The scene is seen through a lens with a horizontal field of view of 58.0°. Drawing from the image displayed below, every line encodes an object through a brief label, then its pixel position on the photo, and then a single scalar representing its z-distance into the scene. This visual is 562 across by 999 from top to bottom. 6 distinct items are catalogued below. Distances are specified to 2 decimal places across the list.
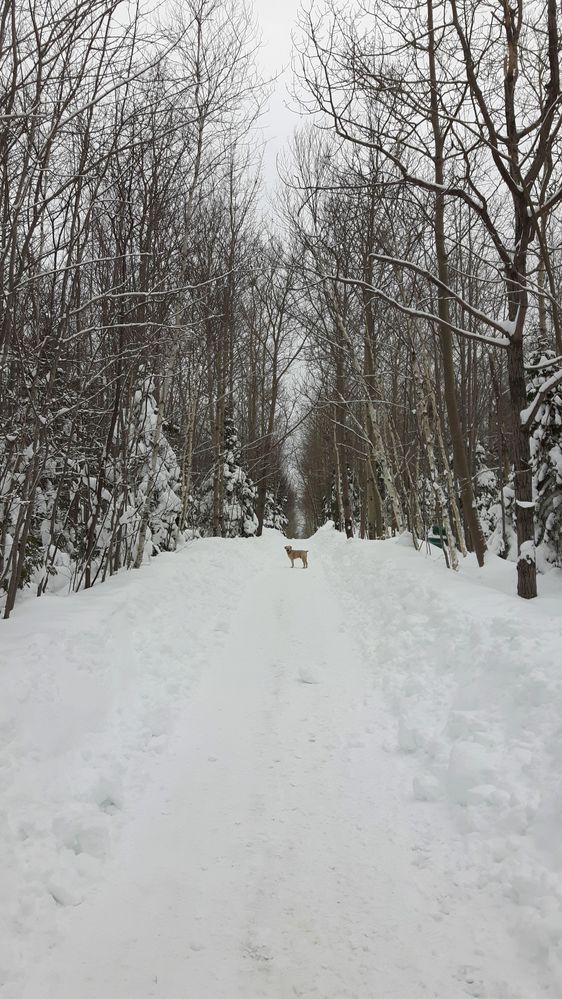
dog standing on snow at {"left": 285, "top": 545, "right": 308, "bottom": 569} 16.02
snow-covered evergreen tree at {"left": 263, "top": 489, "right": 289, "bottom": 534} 40.25
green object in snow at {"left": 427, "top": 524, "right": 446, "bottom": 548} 13.82
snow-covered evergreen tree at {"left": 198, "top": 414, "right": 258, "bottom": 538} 23.02
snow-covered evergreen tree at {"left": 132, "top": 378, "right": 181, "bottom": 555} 9.11
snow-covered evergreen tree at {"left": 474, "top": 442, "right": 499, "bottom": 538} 20.50
